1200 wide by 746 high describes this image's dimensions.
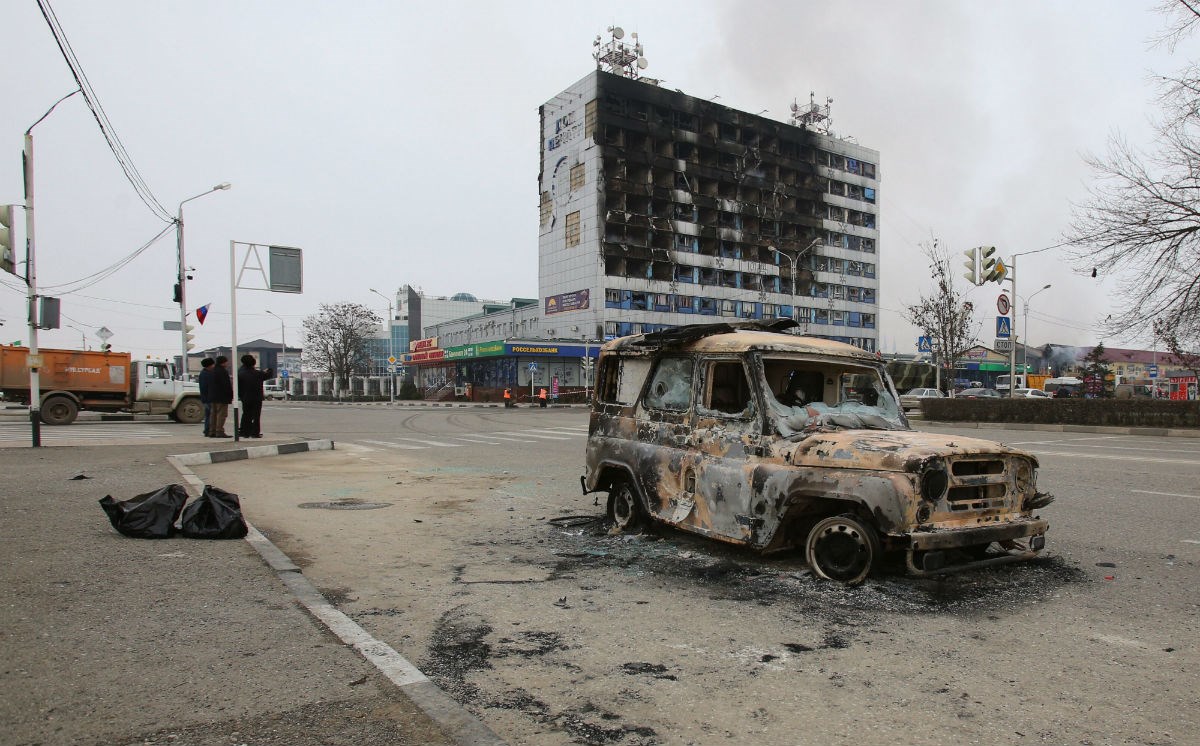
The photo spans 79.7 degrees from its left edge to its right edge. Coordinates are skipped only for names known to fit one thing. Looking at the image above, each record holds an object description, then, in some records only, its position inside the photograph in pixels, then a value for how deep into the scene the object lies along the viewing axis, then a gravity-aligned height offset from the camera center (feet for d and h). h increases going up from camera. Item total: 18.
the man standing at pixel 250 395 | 52.29 -0.95
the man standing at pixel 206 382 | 51.69 +0.00
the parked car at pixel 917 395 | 118.62 -2.32
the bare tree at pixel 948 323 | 132.86 +11.10
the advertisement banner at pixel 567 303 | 217.56 +24.89
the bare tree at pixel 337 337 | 218.79 +13.98
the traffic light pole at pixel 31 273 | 43.50 +6.72
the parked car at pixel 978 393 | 145.32 -2.33
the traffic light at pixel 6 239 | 39.52 +7.91
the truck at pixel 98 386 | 75.31 -0.43
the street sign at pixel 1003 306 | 80.79 +8.57
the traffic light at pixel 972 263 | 73.46 +12.23
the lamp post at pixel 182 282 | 88.38 +12.59
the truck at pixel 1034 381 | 201.38 +0.28
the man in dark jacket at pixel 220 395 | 52.06 -0.95
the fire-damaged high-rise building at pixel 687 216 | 219.00 +56.38
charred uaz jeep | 14.62 -1.83
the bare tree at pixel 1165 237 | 60.08 +12.52
